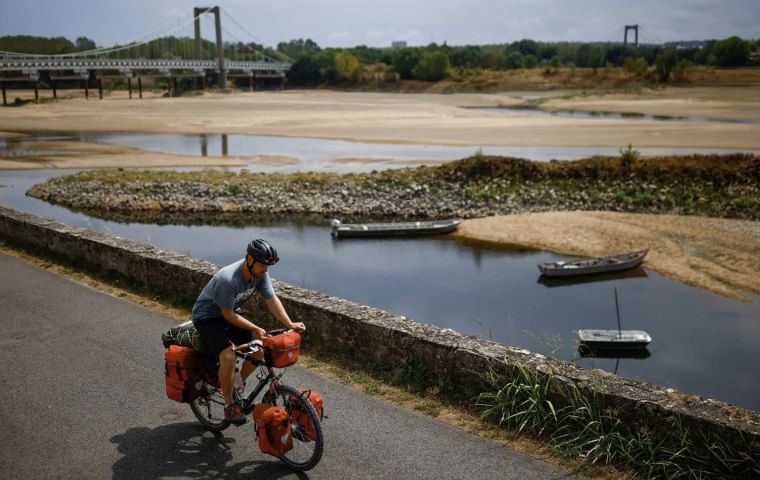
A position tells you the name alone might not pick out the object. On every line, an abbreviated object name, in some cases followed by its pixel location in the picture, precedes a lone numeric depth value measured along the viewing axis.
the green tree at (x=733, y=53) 106.62
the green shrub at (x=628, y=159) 34.19
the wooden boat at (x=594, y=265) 21.09
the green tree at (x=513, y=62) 142.88
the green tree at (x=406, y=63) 130.50
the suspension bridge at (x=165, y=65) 96.62
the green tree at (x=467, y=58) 143.88
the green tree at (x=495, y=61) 140.50
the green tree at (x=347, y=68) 135.25
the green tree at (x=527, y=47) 191.98
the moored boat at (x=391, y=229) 26.45
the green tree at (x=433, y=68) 123.82
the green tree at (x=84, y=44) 170.50
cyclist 5.28
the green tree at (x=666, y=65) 104.28
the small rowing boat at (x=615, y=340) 15.15
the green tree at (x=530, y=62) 142.75
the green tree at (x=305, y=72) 146.75
